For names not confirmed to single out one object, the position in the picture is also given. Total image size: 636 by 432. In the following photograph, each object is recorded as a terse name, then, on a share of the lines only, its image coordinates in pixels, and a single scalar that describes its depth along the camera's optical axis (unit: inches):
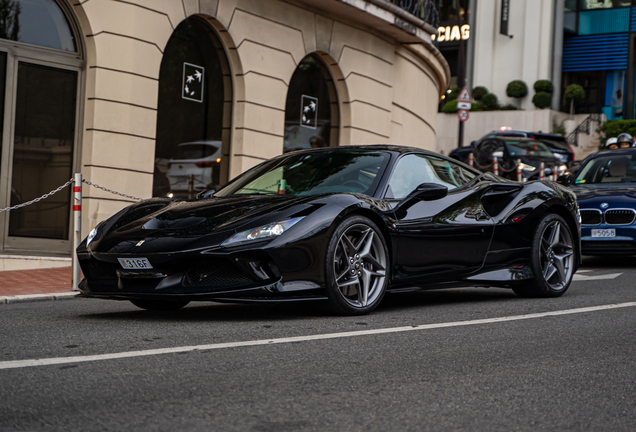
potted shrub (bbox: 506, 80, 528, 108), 1540.4
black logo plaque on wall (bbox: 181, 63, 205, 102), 498.3
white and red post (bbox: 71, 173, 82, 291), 304.7
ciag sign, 1668.3
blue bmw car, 421.1
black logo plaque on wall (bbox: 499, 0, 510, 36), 1579.7
